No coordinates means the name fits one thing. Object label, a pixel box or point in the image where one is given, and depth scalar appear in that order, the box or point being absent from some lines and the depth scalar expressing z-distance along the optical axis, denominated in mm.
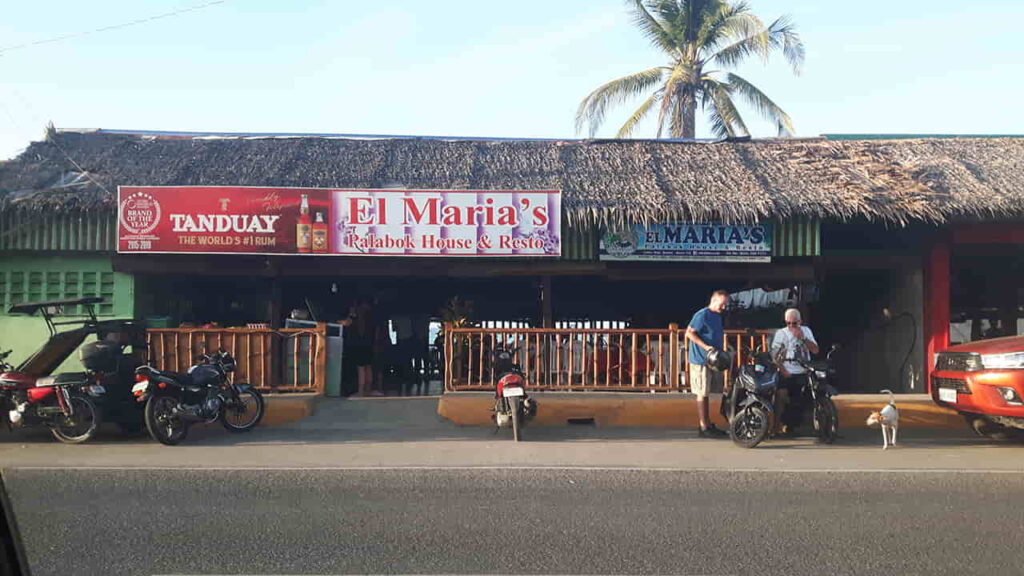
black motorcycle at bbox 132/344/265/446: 9375
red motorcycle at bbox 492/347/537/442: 9781
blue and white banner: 12094
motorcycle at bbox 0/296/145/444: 9344
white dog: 9336
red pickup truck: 8852
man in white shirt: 9891
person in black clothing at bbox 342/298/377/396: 12758
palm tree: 22578
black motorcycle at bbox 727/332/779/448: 9234
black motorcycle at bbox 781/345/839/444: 9602
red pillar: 12820
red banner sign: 11445
